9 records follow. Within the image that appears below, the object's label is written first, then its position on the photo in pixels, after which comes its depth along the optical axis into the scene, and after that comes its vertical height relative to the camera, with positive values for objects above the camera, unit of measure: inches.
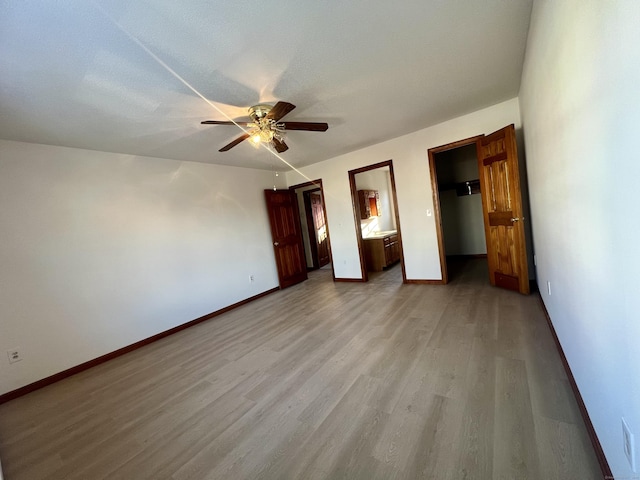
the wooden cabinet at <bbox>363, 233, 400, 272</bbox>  221.3 -34.0
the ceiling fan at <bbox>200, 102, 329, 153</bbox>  92.9 +38.2
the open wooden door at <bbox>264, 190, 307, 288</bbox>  208.1 -8.4
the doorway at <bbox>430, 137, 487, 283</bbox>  221.8 -4.1
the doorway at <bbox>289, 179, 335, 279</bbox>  276.6 -6.0
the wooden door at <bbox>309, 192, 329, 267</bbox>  285.5 -7.8
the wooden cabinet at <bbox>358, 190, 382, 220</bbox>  244.0 +10.1
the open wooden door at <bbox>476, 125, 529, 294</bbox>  118.3 -7.4
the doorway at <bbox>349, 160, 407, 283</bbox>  188.9 -5.9
